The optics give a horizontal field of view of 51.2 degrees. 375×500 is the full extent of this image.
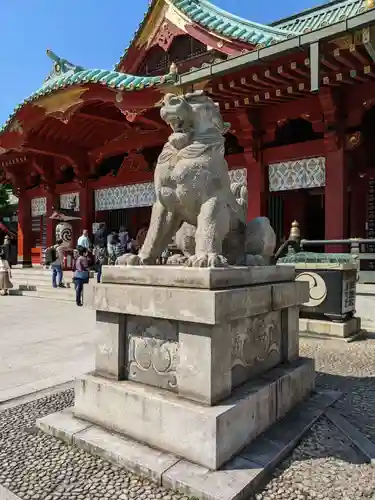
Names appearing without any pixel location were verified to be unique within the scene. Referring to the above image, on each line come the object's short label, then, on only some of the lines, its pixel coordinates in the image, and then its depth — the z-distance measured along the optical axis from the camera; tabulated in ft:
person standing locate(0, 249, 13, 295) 37.19
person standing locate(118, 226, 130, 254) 39.22
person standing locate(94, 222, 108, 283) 39.75
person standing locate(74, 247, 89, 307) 29.37
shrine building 20.74
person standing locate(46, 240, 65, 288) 35.55
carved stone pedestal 7.55
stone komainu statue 8.98
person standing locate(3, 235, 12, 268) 54.69
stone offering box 18.62
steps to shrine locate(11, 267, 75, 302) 34.42
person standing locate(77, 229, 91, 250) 38.09
